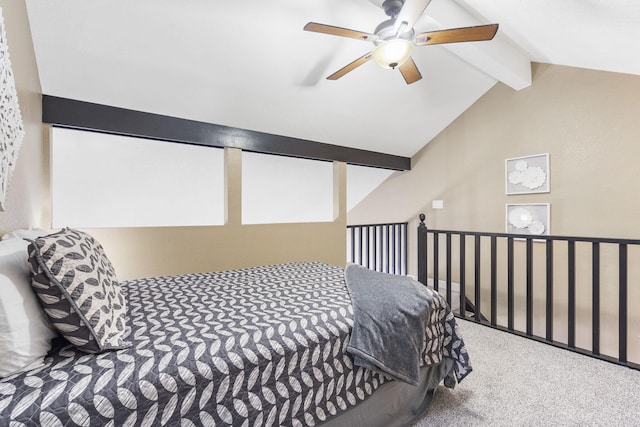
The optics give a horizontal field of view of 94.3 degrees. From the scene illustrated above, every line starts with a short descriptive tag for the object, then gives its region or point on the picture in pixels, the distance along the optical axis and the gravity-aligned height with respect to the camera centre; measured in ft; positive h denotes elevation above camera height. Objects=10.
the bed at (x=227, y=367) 2.63 -1.62
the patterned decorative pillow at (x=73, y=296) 2.96 -0.84
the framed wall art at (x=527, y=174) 11.18 +1.40
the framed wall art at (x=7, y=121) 3.83 +1.34
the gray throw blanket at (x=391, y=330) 4.27 -1.79
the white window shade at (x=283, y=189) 13.84 +1.24
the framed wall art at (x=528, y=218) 11.15 -0.31
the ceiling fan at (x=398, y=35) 5.80 +3.65
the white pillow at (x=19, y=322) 2.57 -0.98
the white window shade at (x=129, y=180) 10.16 +1.32
